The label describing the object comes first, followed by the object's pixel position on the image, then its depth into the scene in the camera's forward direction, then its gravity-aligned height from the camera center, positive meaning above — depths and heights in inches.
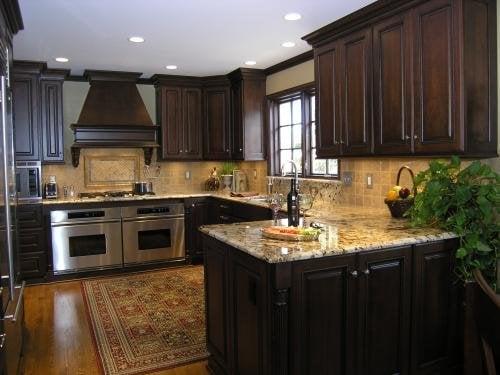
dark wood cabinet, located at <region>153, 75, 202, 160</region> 235.8 +29.7
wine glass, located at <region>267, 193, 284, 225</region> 111.5 -8.0
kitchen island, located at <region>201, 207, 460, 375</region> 82.7 -27.3
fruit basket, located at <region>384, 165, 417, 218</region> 123.6 -10.2
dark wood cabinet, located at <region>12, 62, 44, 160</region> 201.2 +29.6
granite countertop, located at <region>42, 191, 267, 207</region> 199.6 -12.7
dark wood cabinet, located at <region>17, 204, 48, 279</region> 195.9 -29.9
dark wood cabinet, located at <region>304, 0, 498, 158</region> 108.0 +24.1
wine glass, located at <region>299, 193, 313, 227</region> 110.2 -7.8
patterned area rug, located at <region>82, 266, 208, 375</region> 121.7 -49.4
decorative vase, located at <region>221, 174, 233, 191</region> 249.3 -5.2
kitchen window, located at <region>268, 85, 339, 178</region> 192.1 +16.8
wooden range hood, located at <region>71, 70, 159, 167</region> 217.8 +27.9
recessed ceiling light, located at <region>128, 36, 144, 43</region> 160.4 +48.6
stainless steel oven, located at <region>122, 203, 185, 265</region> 215.5 -30.2
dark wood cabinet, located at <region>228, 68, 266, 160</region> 225.3 +29.1
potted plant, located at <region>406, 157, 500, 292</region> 96.3 -9.7
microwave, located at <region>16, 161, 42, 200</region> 197.0 -2.8
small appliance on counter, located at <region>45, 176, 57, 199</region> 216.1 -8.0
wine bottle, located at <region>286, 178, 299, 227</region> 106.3 -8.7
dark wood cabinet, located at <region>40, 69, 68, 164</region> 210.1 +27.9
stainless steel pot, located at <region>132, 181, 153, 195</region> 231.9 -8.3
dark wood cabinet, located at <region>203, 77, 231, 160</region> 238.8 +27.0
